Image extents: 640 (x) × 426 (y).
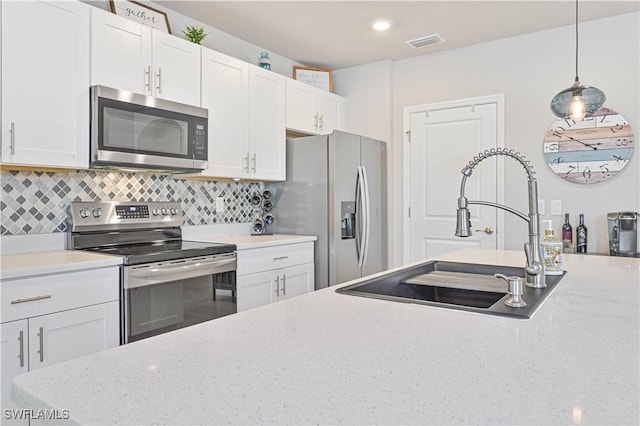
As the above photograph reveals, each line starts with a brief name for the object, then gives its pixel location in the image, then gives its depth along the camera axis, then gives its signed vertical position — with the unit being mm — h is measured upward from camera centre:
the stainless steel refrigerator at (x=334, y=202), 3455 +91
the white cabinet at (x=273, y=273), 2900 -438
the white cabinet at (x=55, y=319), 1760 -467
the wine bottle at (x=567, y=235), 3202 -170
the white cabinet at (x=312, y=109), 3768 +953
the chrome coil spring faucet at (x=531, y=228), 1369 -49
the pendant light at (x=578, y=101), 2051 +529
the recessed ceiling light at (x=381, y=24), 3275 +1439
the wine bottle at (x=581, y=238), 3229 -188
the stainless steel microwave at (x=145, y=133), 2357 +474
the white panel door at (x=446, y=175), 3738 +335
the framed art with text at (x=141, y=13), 2660 +1267
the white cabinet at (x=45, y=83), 2051 +643
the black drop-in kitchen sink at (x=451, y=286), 1493 -269
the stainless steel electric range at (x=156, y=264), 2205 -286
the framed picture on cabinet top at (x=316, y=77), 4199 +1322
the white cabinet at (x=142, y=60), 2408 +915
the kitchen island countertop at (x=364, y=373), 601 -270
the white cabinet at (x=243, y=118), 3059 +715
